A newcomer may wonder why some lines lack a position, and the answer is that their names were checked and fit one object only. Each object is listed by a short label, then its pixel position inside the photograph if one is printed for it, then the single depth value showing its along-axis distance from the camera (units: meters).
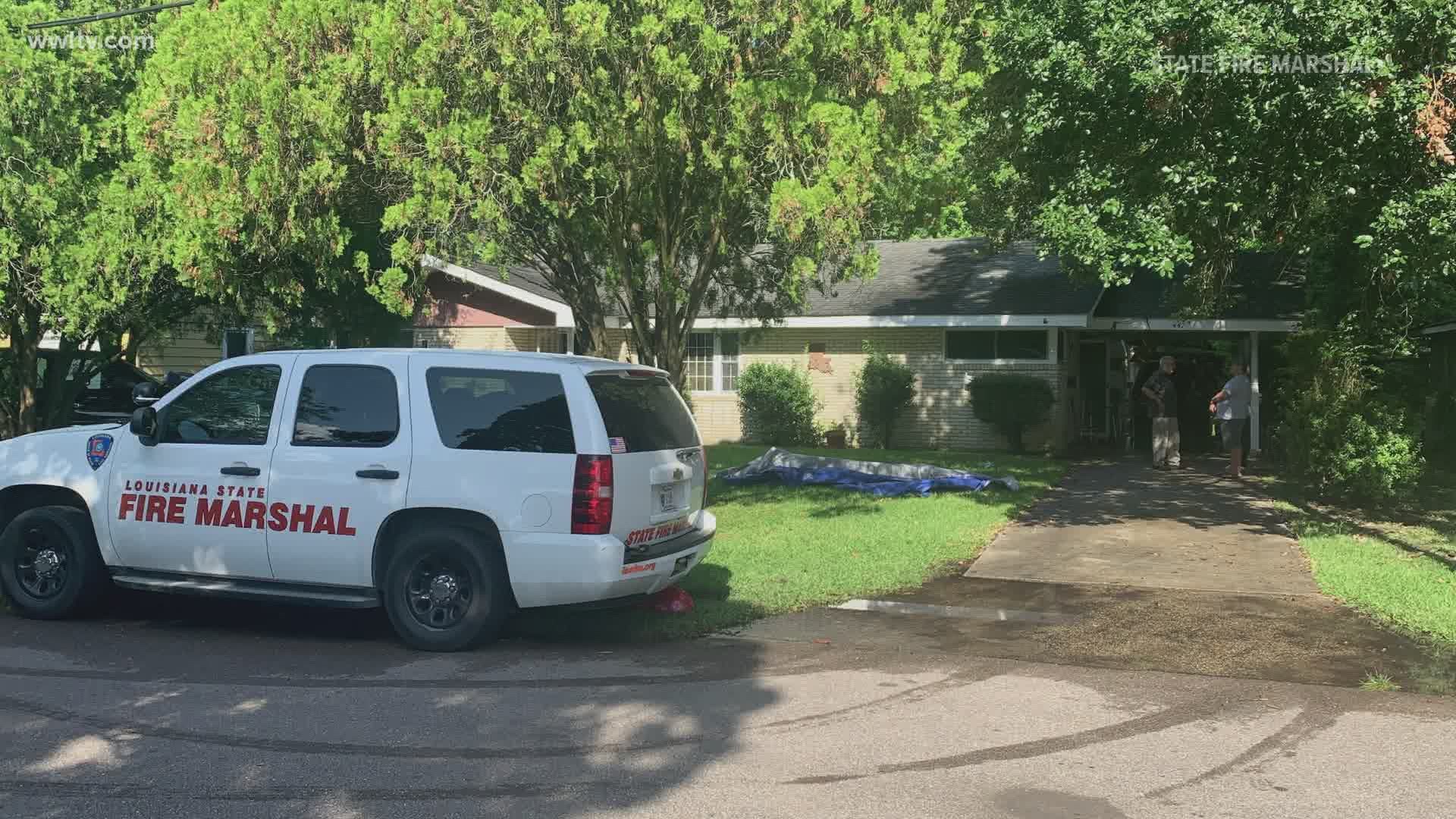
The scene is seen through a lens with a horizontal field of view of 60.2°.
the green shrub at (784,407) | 24.05
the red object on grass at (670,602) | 8.46
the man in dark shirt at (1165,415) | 18.61
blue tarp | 15.58
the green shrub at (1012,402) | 21.80
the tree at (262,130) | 12.18
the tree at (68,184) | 15.02
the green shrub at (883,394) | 23.28
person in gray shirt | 17.66
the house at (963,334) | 22.44
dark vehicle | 20.94
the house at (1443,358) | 19.44
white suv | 7.31
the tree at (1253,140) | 10.47
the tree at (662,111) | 11.02
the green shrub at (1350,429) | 13.10
